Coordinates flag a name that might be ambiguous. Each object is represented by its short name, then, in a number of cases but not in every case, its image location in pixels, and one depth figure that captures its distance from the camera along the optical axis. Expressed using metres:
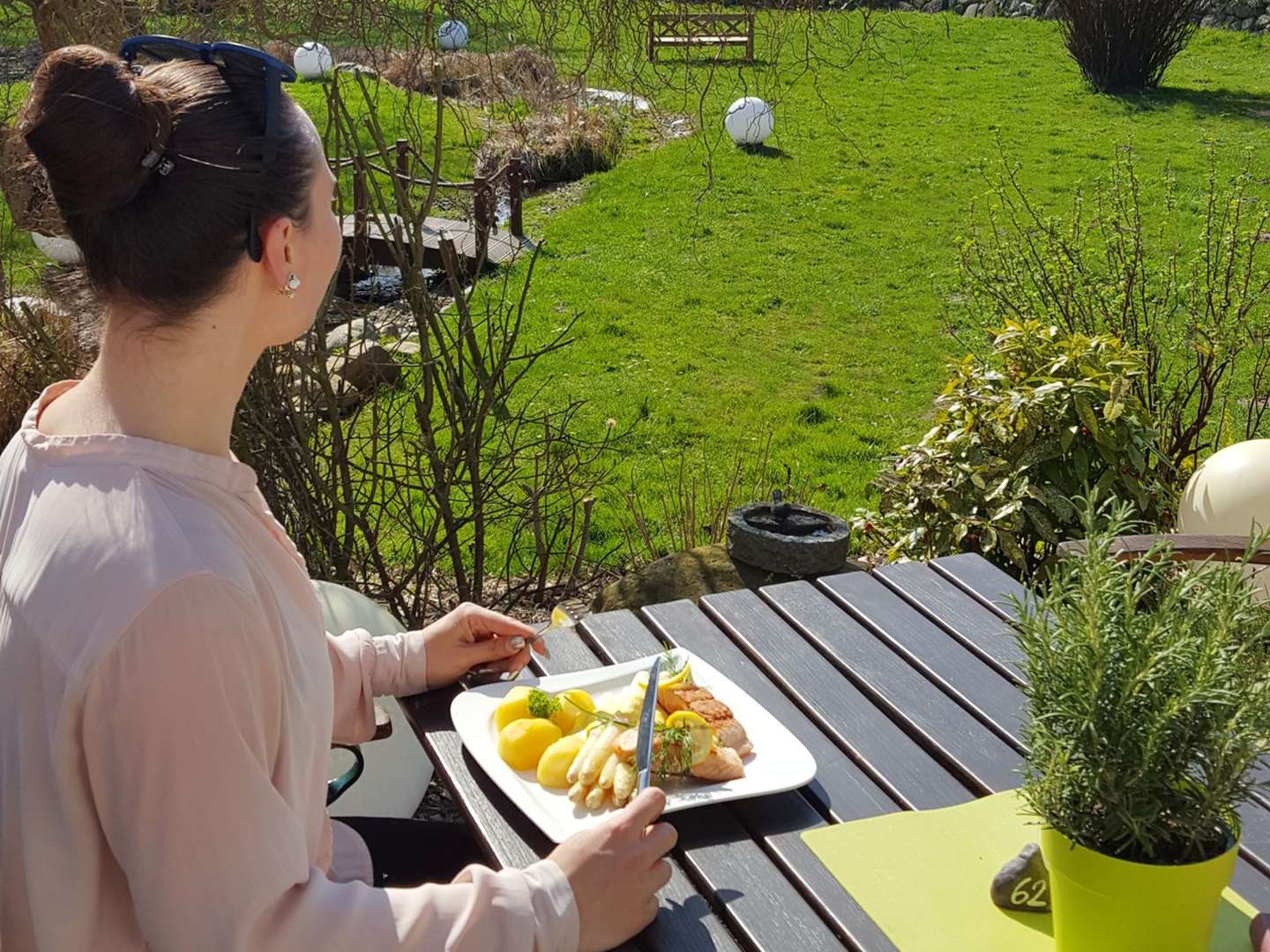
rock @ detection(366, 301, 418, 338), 4.52
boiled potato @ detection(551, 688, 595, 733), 1.83
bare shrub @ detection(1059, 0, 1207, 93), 13.87
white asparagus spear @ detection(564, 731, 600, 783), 1.68
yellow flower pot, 1.26
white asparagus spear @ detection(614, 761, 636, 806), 1.63
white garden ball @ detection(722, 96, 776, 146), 11.50
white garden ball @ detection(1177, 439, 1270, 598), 3.55
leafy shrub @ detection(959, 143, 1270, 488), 4.49
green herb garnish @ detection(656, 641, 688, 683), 1.90
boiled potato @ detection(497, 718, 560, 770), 1.75
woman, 1.18
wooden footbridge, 3.56
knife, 1.61
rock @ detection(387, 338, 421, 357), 6.24
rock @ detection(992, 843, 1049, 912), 1.48
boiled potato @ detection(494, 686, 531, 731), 1.83
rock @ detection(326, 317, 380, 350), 6.26
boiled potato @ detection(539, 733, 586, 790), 1.70
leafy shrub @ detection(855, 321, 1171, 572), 4.07
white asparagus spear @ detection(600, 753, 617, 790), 1.66
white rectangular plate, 1.64
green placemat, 1.45
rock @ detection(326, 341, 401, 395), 3.80
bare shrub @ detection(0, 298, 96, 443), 4.01
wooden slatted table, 1.52
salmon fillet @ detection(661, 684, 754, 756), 1.75
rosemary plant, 1.23
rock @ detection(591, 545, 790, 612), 3.90
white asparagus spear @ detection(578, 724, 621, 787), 1.67
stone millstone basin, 3.66
